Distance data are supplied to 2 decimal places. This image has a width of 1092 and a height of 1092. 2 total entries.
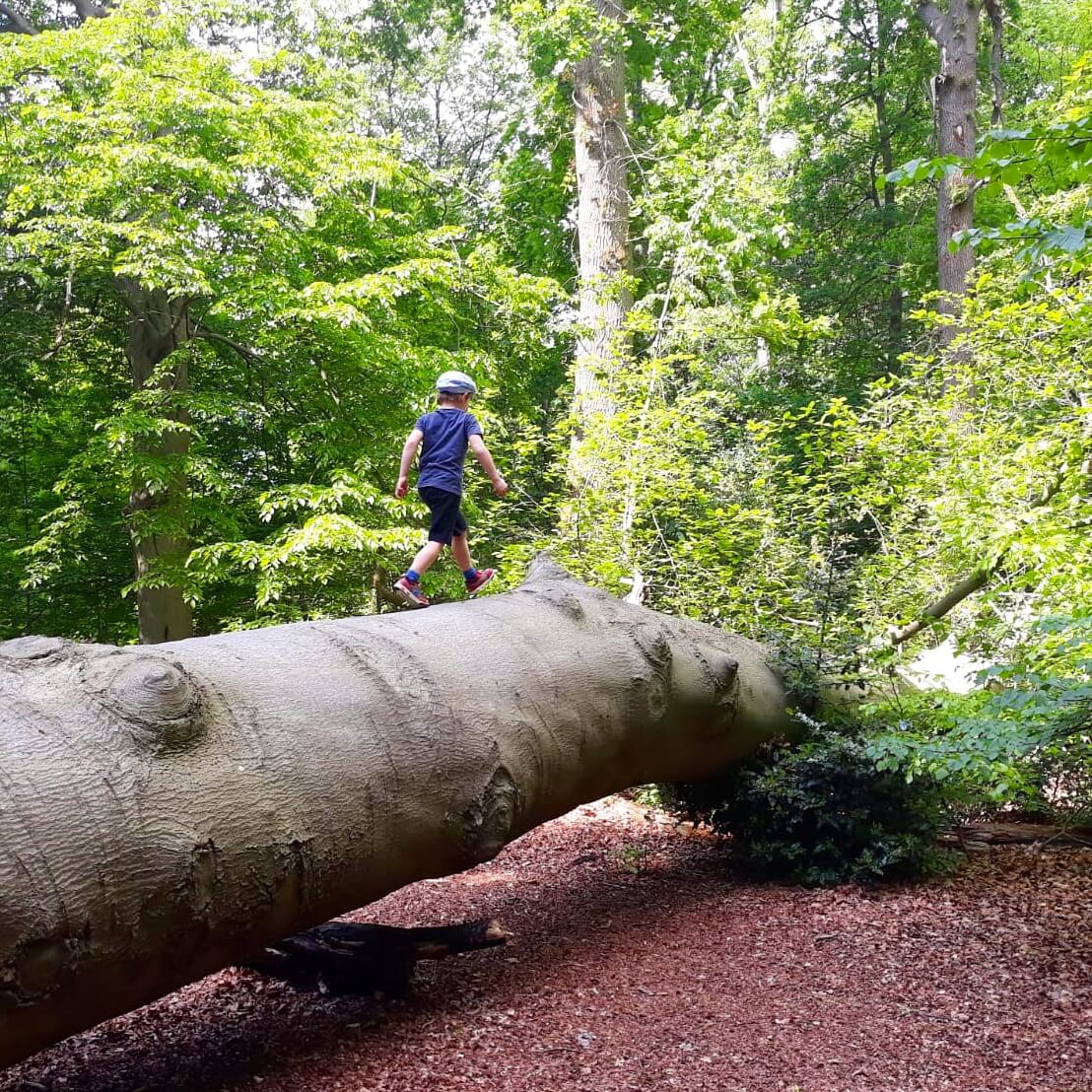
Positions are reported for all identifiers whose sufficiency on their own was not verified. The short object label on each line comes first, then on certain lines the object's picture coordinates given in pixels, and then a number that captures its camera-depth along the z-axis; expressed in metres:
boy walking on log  4.79
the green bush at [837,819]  4.65
